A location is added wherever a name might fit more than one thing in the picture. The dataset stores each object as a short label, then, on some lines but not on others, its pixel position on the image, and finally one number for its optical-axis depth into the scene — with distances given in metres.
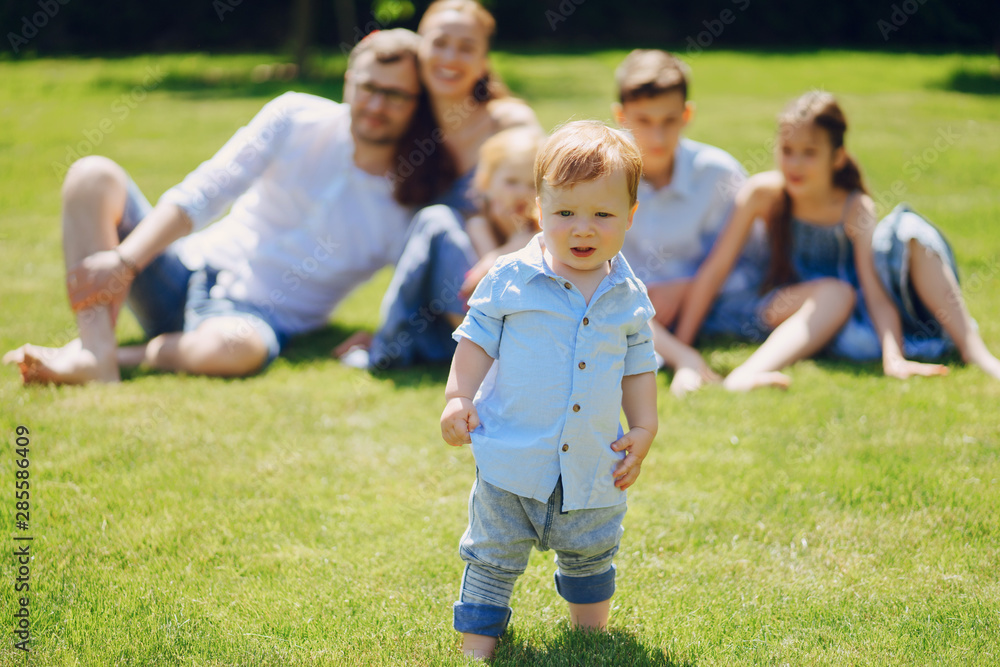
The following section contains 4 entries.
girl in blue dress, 4.00
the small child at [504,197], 3.75
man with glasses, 3.72
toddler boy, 1.93
